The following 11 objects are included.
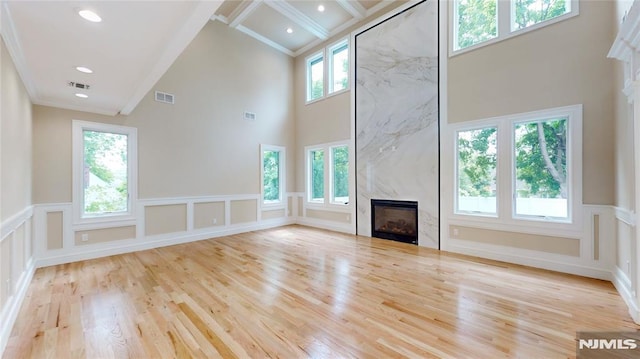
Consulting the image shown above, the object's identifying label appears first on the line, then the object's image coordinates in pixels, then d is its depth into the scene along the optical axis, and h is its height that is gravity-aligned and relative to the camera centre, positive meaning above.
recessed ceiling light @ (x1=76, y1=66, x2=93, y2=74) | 2.91 +1.26
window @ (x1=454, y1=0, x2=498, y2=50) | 4.48 +2.76
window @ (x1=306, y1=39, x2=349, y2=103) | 6.81 +2.95
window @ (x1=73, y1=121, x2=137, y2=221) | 4.39 +0.18
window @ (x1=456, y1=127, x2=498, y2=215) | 4.38 +0.14
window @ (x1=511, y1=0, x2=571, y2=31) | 3.84 +2.53
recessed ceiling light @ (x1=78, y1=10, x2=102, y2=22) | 1.97 +1.27
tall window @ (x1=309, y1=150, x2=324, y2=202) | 7.22 +0.12
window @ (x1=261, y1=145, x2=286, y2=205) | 7.08 +0.16
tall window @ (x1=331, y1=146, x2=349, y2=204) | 6.63 +0.13
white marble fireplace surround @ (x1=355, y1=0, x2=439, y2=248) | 5.08 +1.35
